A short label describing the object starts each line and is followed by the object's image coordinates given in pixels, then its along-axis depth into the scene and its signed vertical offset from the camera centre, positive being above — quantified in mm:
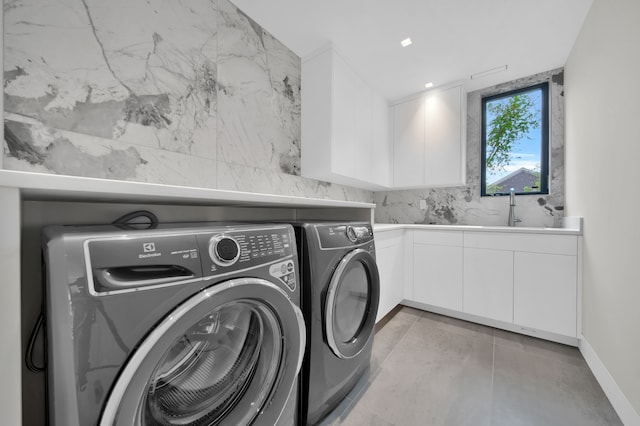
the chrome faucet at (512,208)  2328 +24
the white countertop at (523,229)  1708 -150
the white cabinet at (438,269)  2150 -543
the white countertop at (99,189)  410 +51
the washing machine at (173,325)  428 -255
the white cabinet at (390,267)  1971 -507
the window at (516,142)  2393 +728
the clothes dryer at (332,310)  980 -453
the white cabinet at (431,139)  2506 +801
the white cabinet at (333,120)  2027 +821
